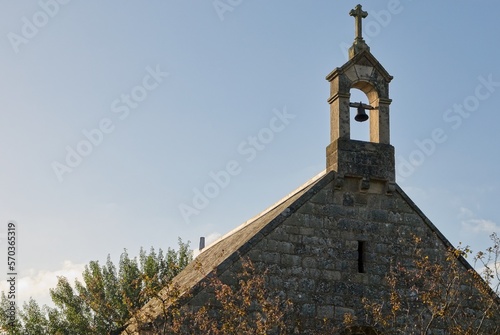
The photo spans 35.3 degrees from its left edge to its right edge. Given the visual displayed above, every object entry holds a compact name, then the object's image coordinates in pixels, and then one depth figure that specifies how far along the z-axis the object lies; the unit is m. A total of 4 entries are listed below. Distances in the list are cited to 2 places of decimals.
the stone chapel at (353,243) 13.70
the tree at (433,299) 13.25
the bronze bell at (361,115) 15.62
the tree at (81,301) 27.55
